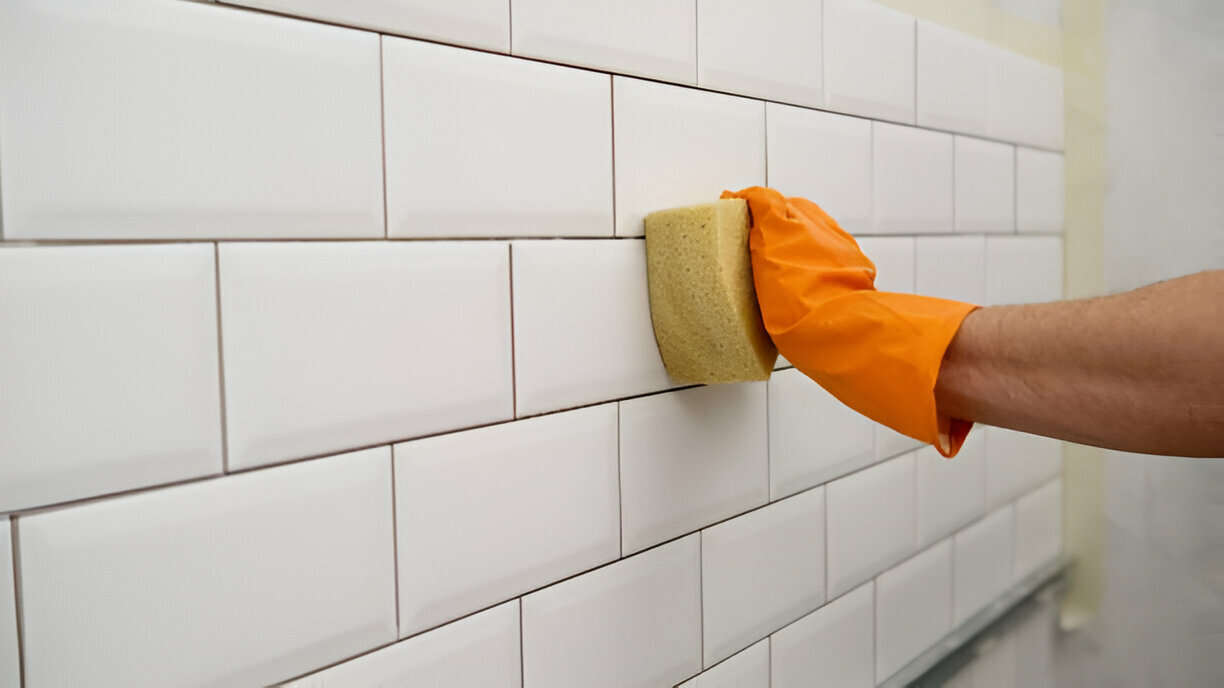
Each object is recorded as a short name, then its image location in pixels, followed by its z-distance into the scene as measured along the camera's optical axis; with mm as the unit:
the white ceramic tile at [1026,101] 1164
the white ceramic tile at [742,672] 756
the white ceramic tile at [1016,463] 1192
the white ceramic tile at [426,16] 483
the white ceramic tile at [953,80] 1032
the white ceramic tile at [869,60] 885
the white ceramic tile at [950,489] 1061
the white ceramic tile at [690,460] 682
